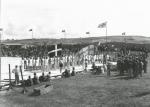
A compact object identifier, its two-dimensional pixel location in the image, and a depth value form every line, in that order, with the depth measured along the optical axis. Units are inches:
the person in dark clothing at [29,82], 867.4
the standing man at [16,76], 853.0
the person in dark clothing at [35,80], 890.2
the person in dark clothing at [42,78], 936.9
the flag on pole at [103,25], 1620.0
